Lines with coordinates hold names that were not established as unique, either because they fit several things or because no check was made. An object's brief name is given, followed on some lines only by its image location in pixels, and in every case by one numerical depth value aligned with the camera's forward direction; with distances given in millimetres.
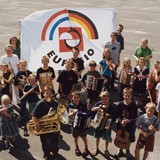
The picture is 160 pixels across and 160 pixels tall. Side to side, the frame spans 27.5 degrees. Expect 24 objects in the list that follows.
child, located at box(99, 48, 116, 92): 9961
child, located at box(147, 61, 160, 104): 9266
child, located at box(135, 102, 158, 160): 6910
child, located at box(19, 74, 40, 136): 8656
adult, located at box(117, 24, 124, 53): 11508
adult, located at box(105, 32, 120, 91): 10479
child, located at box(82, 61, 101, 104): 9208
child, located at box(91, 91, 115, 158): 7316
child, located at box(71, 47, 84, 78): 9636
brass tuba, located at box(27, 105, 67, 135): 7242
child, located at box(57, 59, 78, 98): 9062
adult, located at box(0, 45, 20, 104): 9648
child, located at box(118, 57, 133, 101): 9391
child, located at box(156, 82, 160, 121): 8945
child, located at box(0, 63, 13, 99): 9093
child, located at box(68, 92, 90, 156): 7367
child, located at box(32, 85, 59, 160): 7195
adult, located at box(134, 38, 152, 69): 10380
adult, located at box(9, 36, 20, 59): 10398
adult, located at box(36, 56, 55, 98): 9094
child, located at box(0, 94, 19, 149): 7697
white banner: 10047
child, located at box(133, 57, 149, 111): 9383
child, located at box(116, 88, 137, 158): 7289
